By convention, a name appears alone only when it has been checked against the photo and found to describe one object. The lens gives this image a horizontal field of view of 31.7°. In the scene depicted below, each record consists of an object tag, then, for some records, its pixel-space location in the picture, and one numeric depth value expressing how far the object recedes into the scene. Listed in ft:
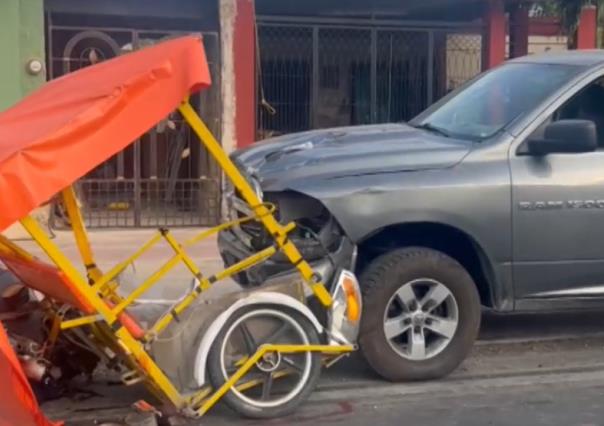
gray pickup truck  20.68
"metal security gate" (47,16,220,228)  41.32
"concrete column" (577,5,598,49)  47.75
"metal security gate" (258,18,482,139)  44.29
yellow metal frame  16.94
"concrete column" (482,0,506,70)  45.88
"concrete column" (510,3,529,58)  49.66
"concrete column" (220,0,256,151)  41.42
